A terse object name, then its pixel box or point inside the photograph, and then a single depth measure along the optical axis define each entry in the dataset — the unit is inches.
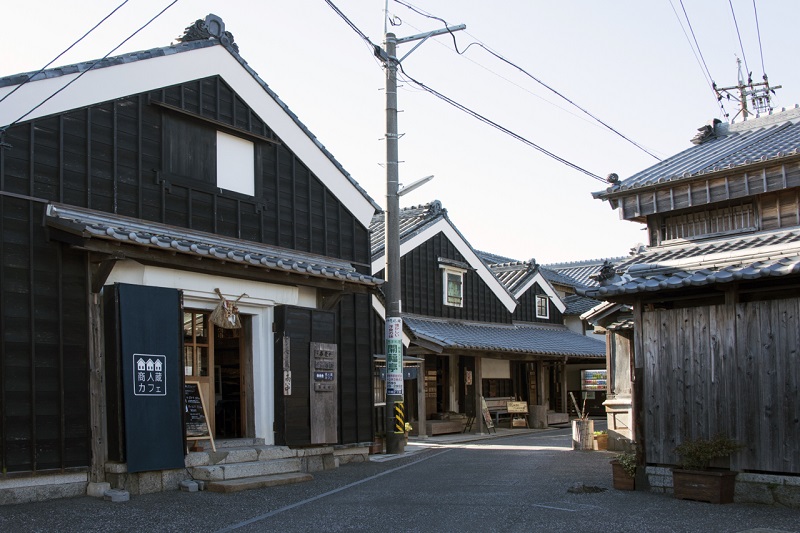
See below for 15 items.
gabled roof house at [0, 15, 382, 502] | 431.2
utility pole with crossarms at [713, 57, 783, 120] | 1191.6
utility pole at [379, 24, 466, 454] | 645.9
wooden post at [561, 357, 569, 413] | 1239.7
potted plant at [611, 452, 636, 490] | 462.3
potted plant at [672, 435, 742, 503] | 412.8
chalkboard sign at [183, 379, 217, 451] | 504.7
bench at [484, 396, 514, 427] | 1087.0
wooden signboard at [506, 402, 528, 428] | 1074.1
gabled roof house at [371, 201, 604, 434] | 971.9
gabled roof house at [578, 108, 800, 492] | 413.1
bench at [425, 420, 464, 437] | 917.8
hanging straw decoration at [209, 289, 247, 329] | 512.7
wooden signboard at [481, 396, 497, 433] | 982.1
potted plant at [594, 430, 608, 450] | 738.2
